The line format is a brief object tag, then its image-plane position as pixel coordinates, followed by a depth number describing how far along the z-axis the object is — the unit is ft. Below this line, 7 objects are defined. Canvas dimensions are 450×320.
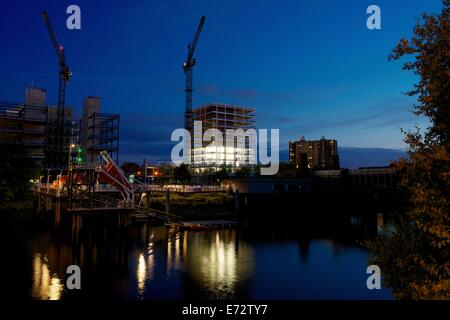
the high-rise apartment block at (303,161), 439.02
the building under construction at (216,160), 636.89
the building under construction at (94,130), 414.62
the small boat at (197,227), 212.43
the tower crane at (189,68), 585.96
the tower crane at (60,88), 391.65
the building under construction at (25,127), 318.65
